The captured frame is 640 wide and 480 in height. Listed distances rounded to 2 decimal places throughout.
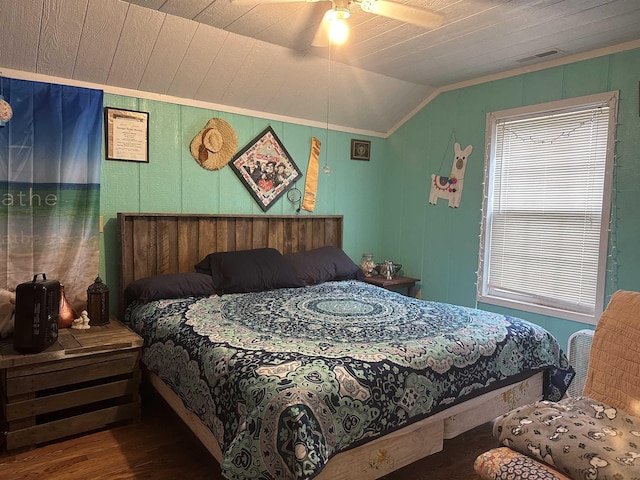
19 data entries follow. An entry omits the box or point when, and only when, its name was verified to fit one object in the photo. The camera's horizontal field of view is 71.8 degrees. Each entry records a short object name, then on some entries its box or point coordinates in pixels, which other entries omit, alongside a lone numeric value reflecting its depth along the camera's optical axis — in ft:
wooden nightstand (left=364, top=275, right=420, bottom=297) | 12.96
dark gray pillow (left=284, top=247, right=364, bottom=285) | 11.78
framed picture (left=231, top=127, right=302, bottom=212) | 11.98
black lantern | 9.10
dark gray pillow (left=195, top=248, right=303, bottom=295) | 10.36
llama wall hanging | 12.46
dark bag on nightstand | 7.32
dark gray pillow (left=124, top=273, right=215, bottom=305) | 9.45
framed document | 9.95
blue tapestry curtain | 8.77
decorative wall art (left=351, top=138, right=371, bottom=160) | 14.15
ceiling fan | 6.66
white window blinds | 9.82
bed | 5.22
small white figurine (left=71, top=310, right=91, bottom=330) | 8.78
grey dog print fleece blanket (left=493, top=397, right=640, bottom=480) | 4.40
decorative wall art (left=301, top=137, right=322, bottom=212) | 13.28
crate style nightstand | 7.27
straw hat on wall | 11.23
